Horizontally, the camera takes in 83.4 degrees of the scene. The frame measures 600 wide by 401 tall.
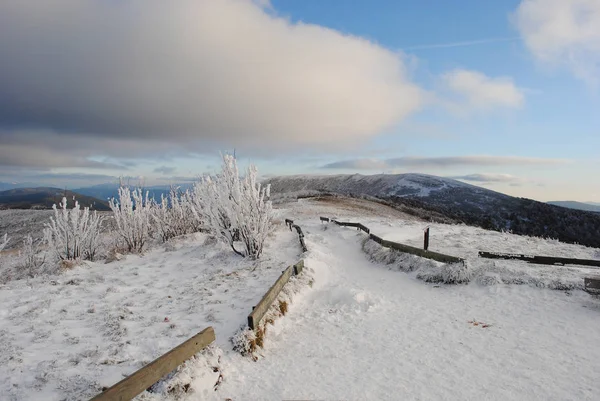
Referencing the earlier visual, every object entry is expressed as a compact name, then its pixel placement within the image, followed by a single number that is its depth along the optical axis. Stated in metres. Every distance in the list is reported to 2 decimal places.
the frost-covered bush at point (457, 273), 9.52
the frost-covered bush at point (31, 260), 11.98
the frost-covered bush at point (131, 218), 13.91
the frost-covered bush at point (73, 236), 12.21
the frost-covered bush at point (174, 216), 17.27
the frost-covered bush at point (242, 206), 11.53
